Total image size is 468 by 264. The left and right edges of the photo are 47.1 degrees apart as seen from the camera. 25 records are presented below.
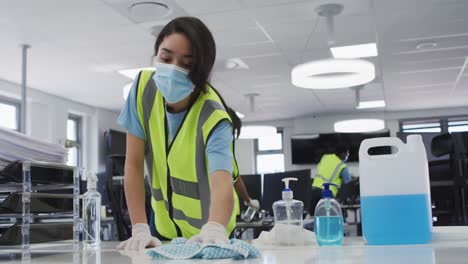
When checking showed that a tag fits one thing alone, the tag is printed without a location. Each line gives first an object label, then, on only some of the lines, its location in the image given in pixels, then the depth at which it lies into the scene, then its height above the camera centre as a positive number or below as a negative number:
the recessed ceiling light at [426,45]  5.74 +1.42
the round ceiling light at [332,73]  4.36 +0.90
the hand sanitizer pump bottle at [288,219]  1.22 -0.10
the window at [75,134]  8.60 +0.85
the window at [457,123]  10.42 +1.03
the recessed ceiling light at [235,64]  6.12 +1.37
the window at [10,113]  7.16 +1.00
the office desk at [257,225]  4.00 -0.33
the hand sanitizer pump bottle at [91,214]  1.24 -0.07
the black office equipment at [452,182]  3.41 -0.03
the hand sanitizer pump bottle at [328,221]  1.19 -0.09
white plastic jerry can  1.09 -0.03
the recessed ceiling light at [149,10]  4.30 +1.42
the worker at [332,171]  6.92 +0.11
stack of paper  1.12 +0.08
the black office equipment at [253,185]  5.20 -0.03
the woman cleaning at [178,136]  1.28 +0.12
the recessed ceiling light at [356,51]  5.68 +1.38
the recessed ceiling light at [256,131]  8.04 +0.76
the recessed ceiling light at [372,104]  9.23 +1.30
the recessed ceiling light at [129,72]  6.38 +1.35
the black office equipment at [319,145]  10.75 +0.71
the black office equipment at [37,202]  1.05 -0.03
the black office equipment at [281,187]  4.49 -0.05
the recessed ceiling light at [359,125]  7.64 +0.77
